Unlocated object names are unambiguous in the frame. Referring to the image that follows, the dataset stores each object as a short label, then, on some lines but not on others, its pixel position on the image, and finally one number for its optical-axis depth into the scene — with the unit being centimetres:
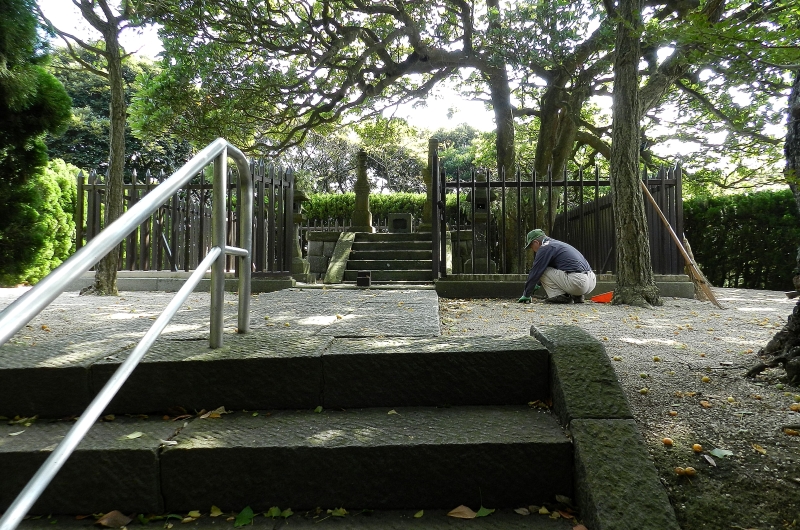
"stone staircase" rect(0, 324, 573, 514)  169
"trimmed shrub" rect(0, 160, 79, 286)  263
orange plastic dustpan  719
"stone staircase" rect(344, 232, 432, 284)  962
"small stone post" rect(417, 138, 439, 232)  1106
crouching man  691
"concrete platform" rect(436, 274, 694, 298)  775
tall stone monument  1288
